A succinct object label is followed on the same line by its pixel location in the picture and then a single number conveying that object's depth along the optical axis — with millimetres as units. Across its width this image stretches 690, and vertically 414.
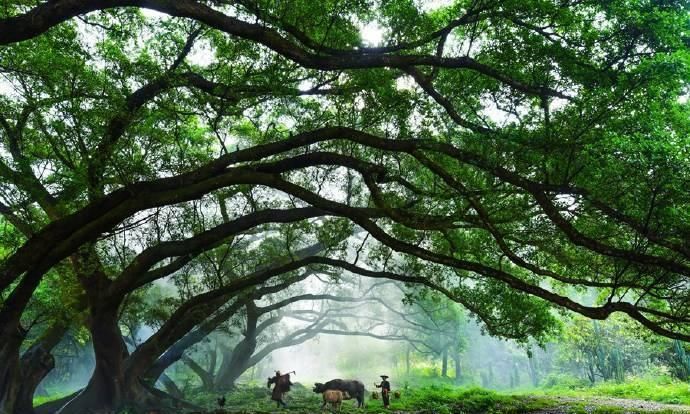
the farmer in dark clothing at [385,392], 15594
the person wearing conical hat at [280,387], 15855
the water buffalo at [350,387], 15609
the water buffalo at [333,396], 13414
